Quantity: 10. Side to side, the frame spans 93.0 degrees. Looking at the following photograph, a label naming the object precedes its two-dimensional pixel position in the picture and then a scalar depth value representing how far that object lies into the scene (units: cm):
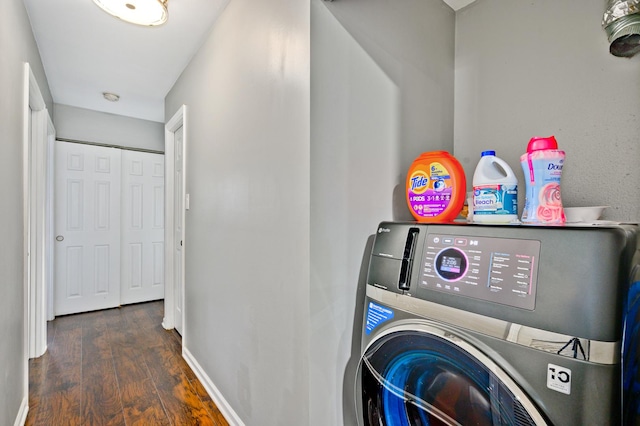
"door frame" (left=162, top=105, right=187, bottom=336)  311
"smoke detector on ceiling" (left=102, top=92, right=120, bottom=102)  329
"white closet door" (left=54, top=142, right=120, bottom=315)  361
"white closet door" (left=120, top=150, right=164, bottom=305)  403
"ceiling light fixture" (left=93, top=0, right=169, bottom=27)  164
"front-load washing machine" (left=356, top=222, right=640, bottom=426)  59
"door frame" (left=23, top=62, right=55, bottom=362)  248
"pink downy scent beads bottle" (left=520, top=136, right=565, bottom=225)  93
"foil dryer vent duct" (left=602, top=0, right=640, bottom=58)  96
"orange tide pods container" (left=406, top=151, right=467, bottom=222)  110
